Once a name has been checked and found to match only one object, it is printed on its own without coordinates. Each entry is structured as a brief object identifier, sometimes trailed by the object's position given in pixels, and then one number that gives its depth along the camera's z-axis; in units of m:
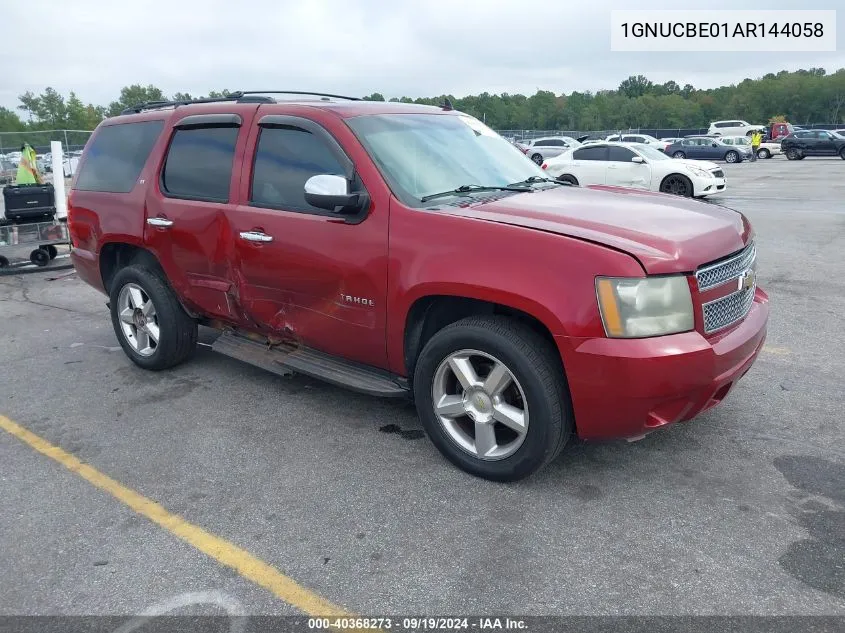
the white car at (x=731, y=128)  48.62
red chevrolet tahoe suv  2.92
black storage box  9.53
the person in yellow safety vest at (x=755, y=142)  39.12
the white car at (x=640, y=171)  15.60
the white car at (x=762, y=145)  37.94
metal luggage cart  9.26
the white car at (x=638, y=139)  36.22
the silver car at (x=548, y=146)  29.83
